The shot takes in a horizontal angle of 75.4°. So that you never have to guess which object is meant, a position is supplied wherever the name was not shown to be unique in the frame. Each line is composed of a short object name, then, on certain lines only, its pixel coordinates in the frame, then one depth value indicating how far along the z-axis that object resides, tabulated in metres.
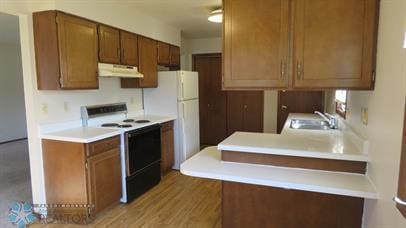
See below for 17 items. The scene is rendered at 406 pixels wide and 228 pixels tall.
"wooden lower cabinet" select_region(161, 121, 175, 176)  4.01
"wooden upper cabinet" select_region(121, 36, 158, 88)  3.83
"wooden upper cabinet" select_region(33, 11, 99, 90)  2.57
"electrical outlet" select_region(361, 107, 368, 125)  1.79
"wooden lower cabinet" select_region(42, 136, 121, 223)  2.61
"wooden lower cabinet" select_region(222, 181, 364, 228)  1.82
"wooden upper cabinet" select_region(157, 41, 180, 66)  4.34
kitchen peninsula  1.73
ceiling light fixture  3.53
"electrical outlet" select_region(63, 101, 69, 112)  2.97
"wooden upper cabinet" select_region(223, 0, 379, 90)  1.66
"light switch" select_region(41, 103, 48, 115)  2.72
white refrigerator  4.23
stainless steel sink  3.25
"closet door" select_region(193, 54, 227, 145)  5.94
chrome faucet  2.96
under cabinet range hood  3.06
